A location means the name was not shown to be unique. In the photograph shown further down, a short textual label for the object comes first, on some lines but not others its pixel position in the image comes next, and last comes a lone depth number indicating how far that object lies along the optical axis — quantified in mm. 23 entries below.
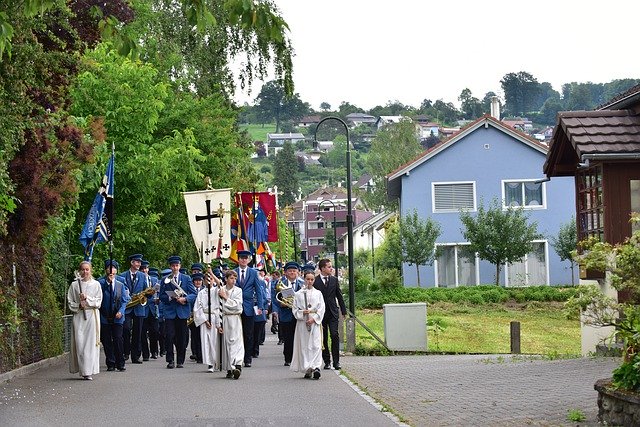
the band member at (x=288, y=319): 24469
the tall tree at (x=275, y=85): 30516
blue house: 61062
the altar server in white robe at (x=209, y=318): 21812
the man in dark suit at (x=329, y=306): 22250
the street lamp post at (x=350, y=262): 28250
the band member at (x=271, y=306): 34612
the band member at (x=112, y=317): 23172
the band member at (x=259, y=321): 24875
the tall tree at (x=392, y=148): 102750
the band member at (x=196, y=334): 25188
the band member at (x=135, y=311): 25562
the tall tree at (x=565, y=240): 57094
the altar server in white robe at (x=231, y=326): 20681
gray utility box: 28375
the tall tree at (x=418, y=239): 58219
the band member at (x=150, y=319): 26000
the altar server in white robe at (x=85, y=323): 20578
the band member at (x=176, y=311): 24203
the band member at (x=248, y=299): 24359
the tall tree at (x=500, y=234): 56250
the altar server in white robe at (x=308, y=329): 20469
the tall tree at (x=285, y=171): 179000
